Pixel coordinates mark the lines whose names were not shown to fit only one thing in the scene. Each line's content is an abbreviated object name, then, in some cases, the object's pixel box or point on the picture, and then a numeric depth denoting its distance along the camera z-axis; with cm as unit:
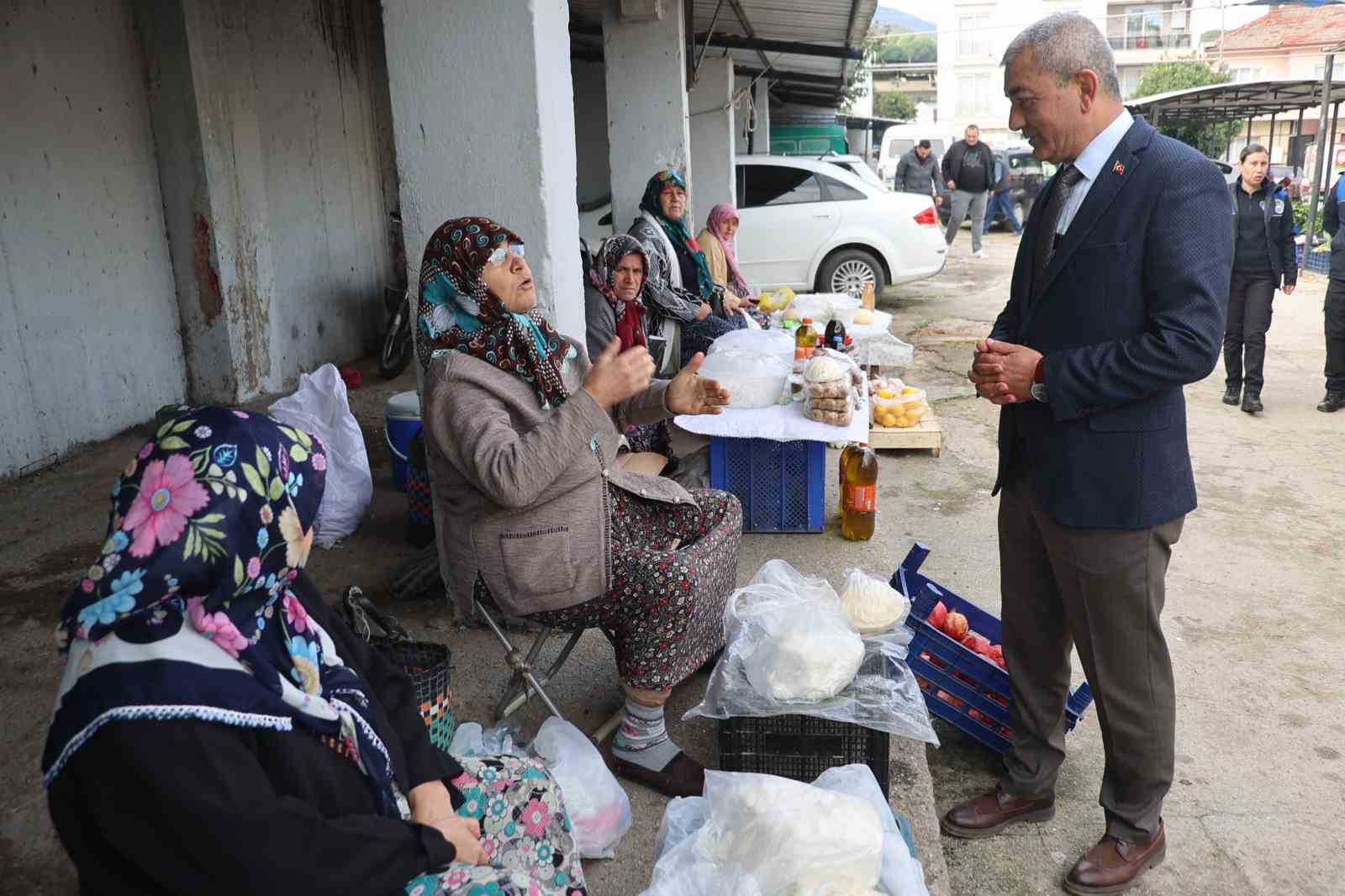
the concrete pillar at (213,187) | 604
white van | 2159
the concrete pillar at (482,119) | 306
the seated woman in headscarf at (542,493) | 243
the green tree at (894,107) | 5197
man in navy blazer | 213
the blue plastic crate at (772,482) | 457
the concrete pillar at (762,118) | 1731
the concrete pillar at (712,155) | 1021
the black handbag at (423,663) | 252
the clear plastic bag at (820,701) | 246
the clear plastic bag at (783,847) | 191
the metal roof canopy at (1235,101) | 1416
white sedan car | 1068
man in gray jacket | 1578
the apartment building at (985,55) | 4603
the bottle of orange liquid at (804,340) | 530
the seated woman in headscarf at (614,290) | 489
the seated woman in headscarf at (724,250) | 772
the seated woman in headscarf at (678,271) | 582
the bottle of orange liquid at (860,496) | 444
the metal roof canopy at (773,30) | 947
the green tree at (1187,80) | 2766
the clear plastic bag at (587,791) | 238
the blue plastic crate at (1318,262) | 1321
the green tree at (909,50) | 7314
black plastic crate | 253
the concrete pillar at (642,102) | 703
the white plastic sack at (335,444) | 447
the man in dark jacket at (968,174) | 1457
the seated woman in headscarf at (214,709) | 127
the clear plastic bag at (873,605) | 279
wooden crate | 591
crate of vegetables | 291
